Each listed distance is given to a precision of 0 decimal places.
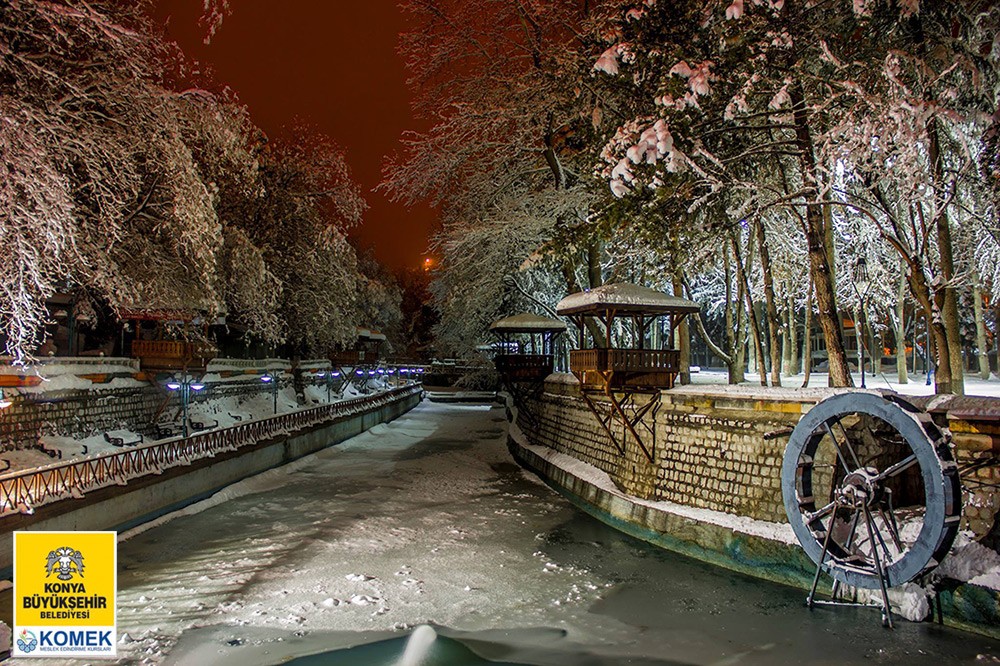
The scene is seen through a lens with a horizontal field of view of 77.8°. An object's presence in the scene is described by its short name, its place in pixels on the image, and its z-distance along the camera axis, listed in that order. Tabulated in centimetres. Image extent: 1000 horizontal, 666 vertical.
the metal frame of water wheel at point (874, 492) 745
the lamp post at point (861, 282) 1827
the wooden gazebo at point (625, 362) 1285
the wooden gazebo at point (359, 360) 3488
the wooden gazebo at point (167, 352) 1756
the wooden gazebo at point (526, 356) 2102
